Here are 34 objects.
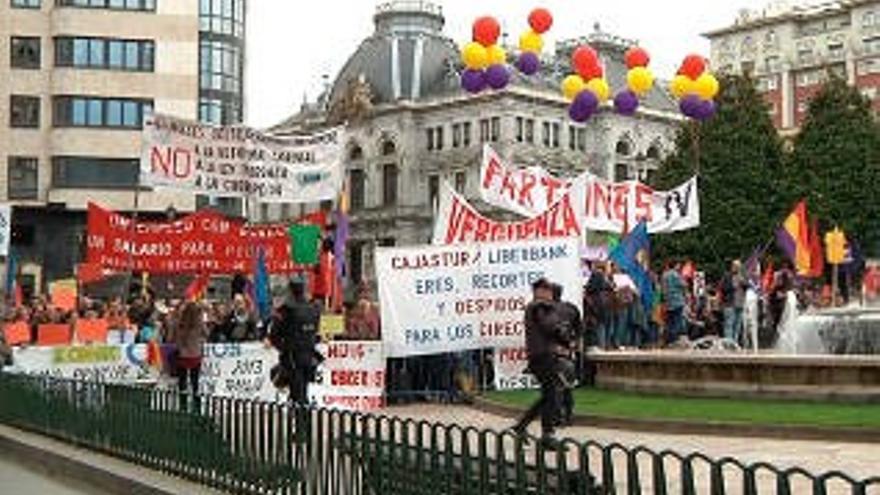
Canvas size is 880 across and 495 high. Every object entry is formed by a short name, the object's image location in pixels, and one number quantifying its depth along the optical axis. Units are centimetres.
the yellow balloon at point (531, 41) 2761
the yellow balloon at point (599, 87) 2784
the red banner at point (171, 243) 2028
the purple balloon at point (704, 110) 2692
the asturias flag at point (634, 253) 2166
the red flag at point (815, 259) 2991
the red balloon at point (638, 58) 2805
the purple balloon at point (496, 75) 2689
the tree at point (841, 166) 5934
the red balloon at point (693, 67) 2725
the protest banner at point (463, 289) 1784
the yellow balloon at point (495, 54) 2694
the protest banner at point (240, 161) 1953
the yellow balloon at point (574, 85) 2827
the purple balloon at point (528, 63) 2750
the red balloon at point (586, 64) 2847
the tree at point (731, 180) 5984
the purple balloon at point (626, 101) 2794
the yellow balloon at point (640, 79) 2759
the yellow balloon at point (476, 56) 2677
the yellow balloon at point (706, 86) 2702
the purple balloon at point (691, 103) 2686
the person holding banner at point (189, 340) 1688
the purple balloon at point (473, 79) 2691
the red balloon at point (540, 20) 2712
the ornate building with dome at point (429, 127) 9712
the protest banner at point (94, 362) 1928
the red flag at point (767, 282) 2853
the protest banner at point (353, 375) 1820
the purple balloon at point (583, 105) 2753
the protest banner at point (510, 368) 1903
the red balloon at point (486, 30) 2673
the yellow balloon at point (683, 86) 2702
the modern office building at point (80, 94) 5834
